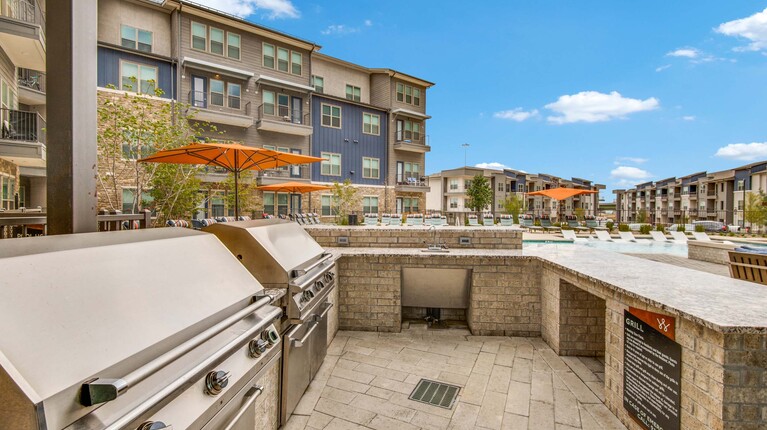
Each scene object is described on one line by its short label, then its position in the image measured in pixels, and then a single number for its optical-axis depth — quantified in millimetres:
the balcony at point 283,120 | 17297
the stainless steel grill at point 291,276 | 3037
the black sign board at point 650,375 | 2607
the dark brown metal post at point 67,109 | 2166
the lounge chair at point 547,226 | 21389
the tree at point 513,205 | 32969
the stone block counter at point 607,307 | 2189
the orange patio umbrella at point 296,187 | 13845
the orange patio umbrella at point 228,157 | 5938
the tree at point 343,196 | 19141
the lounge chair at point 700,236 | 15012
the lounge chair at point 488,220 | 20622
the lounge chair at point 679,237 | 15548
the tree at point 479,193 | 33500
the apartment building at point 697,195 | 35594
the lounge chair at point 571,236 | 15594
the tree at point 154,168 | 9484
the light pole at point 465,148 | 36562
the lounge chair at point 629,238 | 15692
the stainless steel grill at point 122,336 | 1008
